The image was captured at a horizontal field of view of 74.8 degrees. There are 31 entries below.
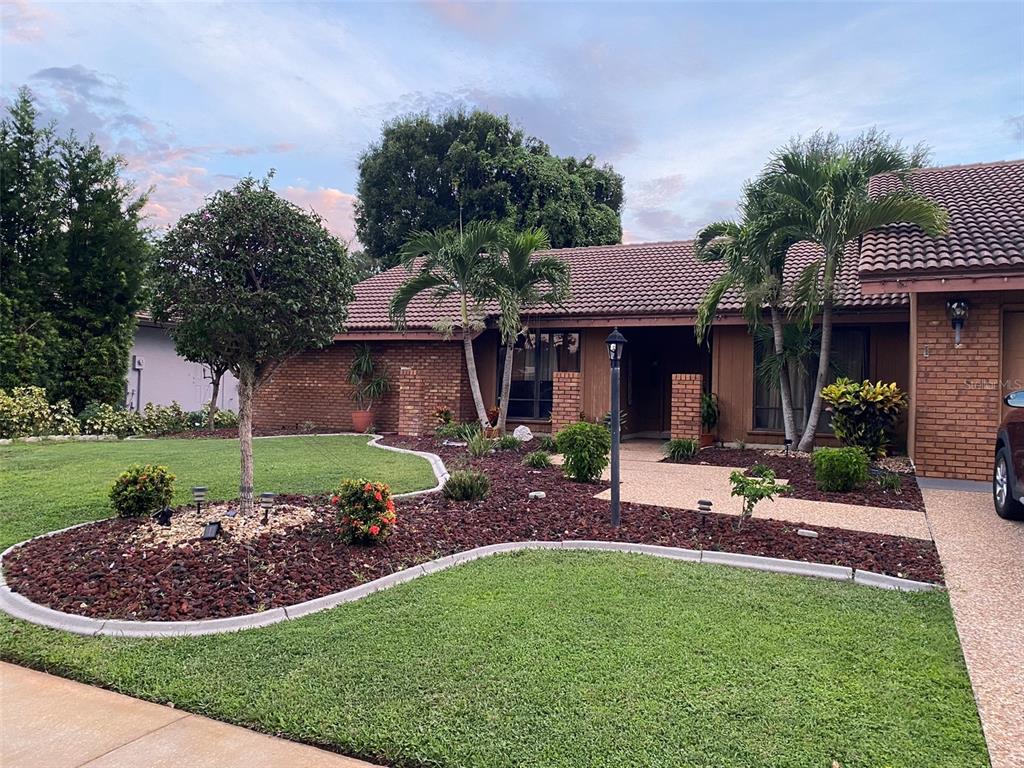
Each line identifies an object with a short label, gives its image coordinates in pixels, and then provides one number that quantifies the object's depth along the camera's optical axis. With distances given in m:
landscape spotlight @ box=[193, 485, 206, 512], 6.25
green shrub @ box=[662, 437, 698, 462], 11.48
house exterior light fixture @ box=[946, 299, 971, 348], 8.85
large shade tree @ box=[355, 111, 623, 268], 30.41
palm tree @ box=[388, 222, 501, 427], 12.49
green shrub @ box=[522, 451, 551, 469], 9.94
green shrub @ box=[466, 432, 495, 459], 11.13
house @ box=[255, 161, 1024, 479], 8.91
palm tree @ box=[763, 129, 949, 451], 9.80
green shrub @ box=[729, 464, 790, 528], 6.10
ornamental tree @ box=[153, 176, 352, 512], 5.71
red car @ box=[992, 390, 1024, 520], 6.48
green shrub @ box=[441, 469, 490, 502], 7.47
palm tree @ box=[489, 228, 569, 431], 12.33
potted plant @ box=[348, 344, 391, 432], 15.83
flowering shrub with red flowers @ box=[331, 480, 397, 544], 5.52
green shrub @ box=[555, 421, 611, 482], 8.77
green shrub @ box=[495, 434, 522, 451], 12.00
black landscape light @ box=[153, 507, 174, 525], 6.02
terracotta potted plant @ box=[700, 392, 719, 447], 12.76
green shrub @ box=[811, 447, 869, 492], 8.16
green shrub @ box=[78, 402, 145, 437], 15.83
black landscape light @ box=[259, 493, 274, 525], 6.42
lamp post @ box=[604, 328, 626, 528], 6.48
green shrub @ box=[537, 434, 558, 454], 11.67
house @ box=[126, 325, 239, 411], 20.98
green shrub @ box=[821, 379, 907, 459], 10.04
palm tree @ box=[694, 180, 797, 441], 10.60
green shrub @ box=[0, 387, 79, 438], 14.22
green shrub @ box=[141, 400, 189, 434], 16.55
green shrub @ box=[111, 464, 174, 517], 6.29
